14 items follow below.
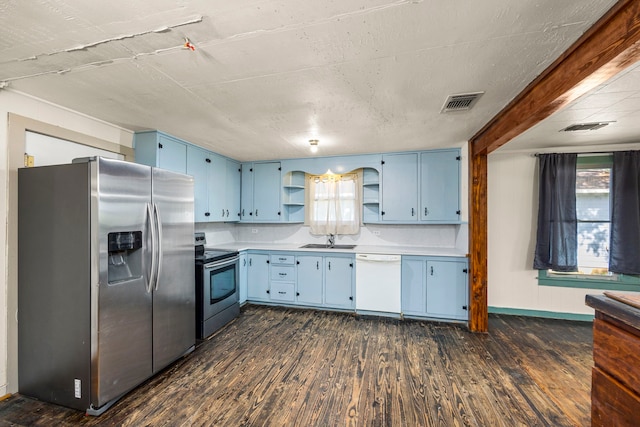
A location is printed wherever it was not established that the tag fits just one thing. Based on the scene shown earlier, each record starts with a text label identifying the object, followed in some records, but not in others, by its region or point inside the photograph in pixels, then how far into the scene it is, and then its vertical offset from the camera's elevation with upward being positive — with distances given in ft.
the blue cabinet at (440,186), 11.91 +1.25
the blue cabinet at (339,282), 12.25 -3.35
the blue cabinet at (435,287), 11.08 -3.27
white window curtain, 14.10 +0.47
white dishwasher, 11.69 -3.23
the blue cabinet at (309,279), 12.62 -3.28
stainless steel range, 9.70 -3.10
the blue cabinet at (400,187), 12.45 +1.24
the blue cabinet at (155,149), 9.30 +2.32
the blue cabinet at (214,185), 11.32 +1.32
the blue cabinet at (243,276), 13.06 -3.28
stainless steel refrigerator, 5.97 -1.73
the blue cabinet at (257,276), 13.28 -3.34
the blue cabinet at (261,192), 14.28 +1.13
